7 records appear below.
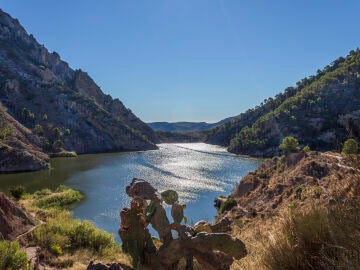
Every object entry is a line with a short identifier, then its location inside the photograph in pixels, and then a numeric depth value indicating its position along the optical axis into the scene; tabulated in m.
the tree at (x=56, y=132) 116.94
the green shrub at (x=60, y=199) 37.81
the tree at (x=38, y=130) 111.56
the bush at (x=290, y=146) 52.81
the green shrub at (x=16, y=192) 39.69
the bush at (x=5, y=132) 79.50
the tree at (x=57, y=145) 108.88
